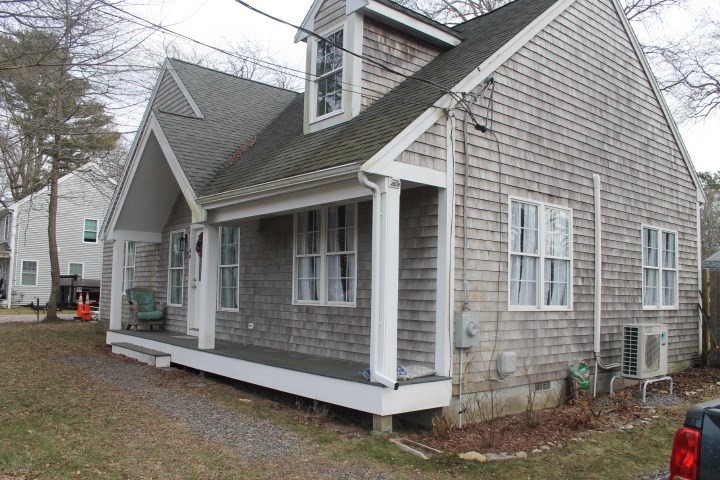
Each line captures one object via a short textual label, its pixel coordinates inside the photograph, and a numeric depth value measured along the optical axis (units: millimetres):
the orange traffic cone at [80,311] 21767
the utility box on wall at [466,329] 7223
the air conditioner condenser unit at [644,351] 9195
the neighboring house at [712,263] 15686
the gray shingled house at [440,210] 7297
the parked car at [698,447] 2920
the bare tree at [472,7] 21844
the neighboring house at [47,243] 30703
